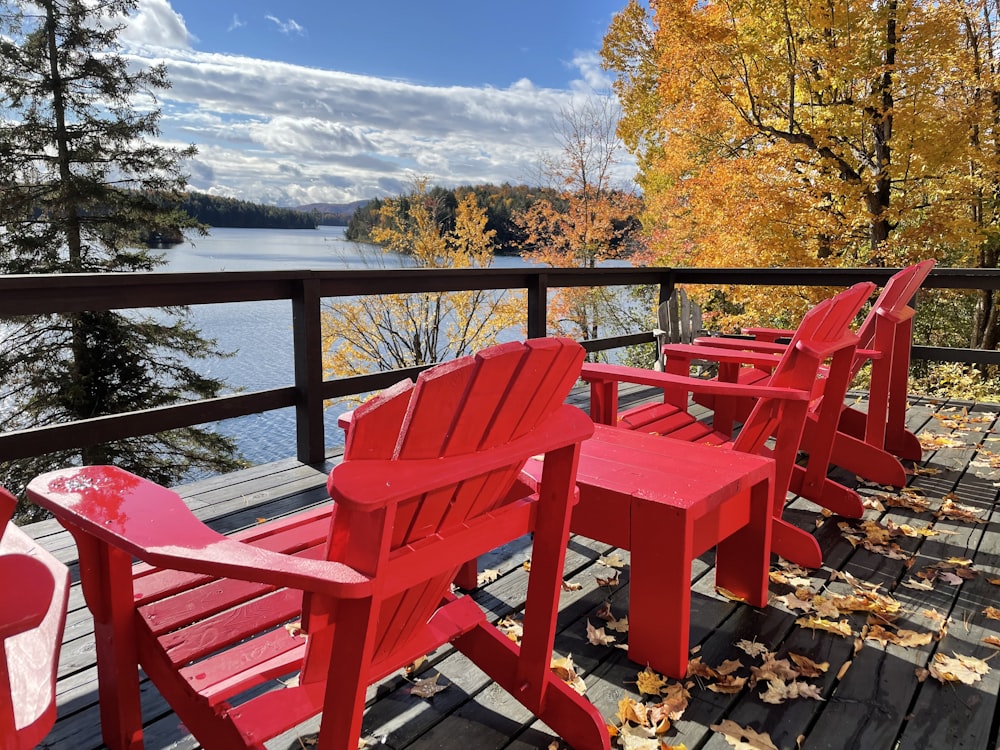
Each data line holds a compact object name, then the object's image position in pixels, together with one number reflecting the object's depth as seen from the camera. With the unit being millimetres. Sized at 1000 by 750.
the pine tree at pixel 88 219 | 11562
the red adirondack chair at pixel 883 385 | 3145
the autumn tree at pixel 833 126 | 8180
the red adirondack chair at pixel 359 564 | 943
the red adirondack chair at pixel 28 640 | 605
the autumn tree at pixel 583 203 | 17969
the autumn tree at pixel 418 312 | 12469
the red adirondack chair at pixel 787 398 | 2242
